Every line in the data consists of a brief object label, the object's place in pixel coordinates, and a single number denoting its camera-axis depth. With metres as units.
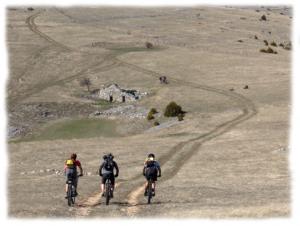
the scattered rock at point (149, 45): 145.15
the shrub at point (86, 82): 112.75
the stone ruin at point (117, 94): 99.45
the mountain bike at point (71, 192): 30.91
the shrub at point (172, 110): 83.56
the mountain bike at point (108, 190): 30.75
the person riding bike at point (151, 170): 31.44
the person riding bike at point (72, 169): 31.09
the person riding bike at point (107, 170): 30.33
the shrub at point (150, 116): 83.63
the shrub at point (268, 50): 139.12
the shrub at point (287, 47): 150.20
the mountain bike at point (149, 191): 31.53
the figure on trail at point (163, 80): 109.25
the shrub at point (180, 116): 79.20
